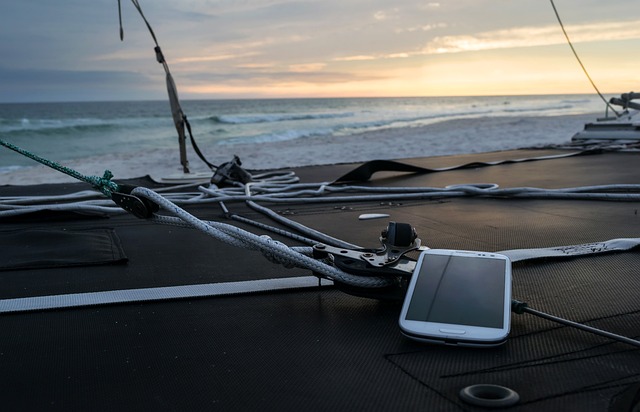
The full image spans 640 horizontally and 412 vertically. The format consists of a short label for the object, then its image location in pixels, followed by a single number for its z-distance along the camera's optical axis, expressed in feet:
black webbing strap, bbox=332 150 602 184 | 9.39
